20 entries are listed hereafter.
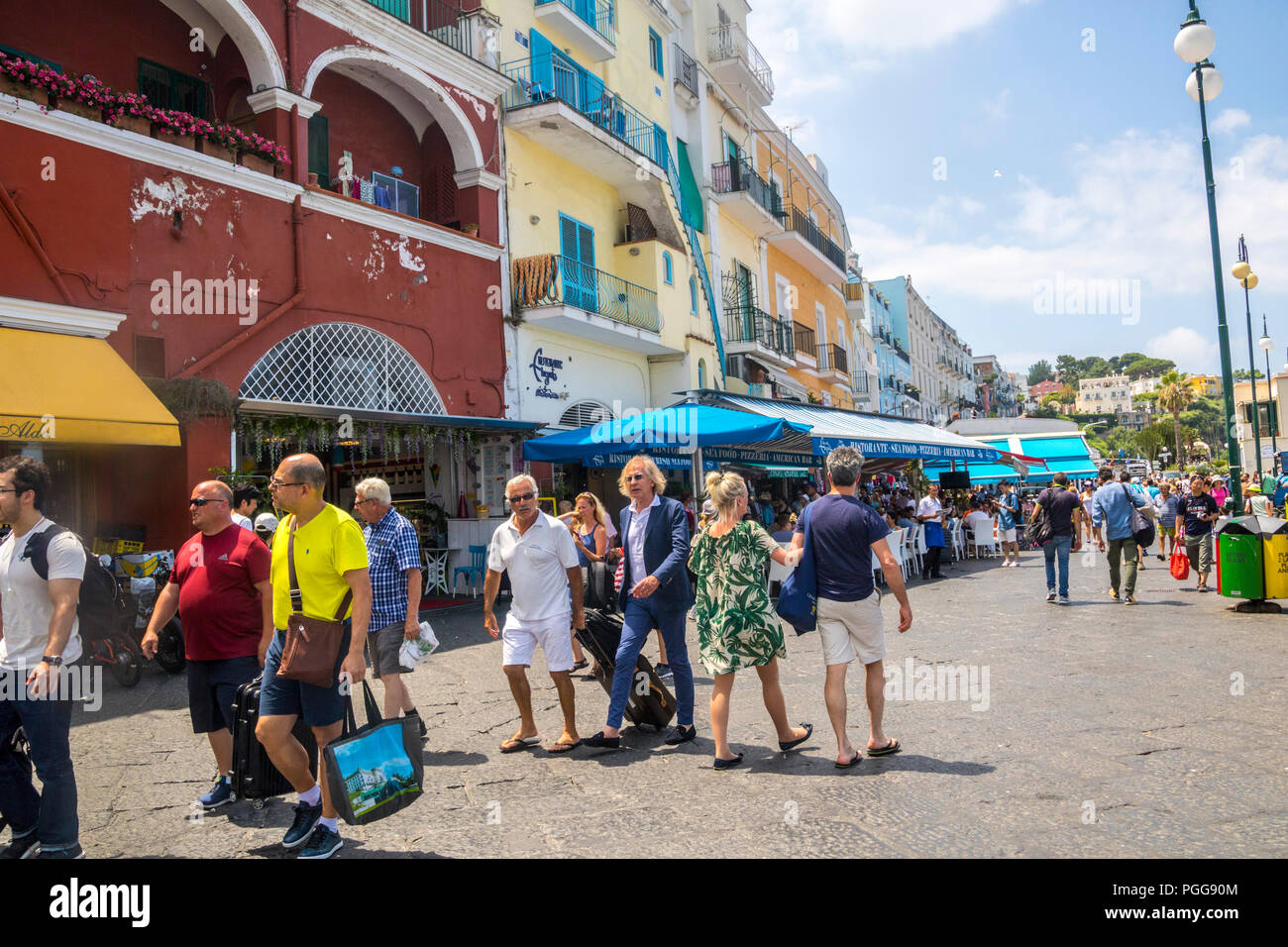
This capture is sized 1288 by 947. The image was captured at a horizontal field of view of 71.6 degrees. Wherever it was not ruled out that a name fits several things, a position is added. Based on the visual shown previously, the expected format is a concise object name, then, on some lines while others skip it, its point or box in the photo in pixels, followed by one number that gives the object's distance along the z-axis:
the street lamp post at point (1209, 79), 11.20
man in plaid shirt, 5.37
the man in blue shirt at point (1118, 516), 10.44
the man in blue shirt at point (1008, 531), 16.95
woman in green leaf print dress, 4.92
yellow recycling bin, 9.30
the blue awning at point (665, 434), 12.42
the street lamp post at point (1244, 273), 18.61
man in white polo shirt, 5.36
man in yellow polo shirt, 3.80
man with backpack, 3.67
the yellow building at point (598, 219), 15.70
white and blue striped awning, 13.57
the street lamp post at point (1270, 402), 27.88
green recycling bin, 9.38
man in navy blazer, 5.32
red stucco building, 8.68
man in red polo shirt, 4.40
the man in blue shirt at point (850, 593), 4.91
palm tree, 72.88
